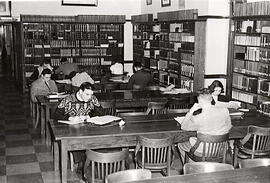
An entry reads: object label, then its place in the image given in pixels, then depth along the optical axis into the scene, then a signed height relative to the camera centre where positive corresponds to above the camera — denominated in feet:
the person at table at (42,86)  24.99 -2.46
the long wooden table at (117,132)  14.97 -3.32
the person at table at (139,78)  28.71 -2.29
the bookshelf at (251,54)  24.20 -0.57
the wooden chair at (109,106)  20.95 -3.12
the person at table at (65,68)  35.35 -1.91
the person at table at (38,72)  32.65 -2.07
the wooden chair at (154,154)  14.35 -4.04
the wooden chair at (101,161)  12.92 -3.71
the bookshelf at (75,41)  39.09 +0.52
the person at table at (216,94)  20.27 -2.55
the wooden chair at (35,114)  25.94 -4.51
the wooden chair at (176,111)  19.97 -3.21
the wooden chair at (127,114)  18.85 -3.21
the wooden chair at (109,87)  28.86 -2.92
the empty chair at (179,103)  23.32 -3.30
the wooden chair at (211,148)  14.87 -3.85
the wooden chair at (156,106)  20.56 -3.06
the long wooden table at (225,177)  10.75 -3.58
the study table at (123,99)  21.97 -3.02
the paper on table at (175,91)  25.61 -2.90
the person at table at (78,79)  27.35 -2.23
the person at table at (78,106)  17.78 -2.73
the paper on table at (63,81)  29.78 -2.56
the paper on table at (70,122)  16.46 -3.10
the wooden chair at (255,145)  15.66 -4.16
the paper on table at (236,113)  18.79 -3.16
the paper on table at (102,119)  16.57 -3.07
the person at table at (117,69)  37.45 -2.14
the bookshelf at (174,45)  29.22 +0.04
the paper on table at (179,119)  17.14 -3.15
